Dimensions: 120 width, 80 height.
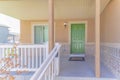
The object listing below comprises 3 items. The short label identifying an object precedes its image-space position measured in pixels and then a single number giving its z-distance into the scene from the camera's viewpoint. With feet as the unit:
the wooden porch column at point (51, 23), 7.72
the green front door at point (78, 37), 16.96
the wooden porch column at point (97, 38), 7.43
